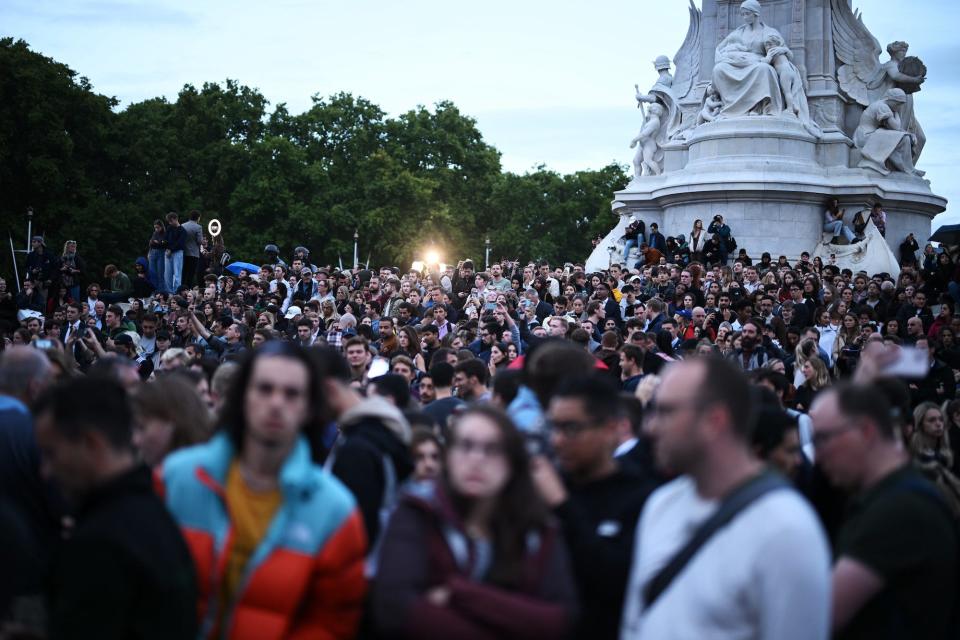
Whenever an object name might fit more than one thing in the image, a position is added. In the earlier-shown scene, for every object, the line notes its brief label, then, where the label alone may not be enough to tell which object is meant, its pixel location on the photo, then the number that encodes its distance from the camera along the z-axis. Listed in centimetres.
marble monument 2755
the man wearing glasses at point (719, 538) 338
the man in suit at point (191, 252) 2278
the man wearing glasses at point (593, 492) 392
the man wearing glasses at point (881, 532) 396
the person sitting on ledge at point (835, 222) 2716
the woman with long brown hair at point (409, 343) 1304
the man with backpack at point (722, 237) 2508
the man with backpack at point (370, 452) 445
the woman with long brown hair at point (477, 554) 338
